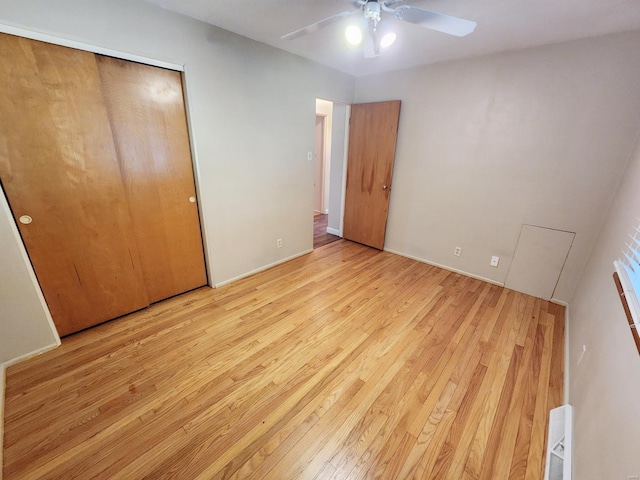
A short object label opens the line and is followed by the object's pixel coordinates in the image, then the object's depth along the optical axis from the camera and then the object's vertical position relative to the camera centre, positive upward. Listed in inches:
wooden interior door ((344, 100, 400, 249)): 127.0 -5.7
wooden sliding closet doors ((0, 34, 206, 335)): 59.8 -7.1
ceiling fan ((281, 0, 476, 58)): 53.0 +29.1
